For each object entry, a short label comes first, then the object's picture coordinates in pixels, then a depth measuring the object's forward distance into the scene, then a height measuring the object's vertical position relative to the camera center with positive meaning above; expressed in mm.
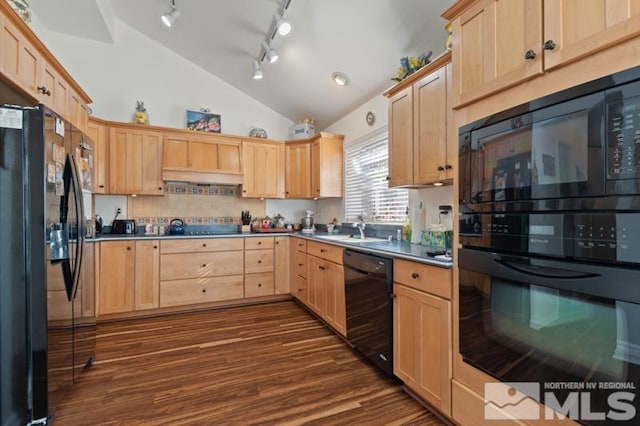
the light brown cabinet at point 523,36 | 994 +709
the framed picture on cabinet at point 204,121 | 4031 +1274
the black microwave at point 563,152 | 941 +236
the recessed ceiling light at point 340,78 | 3211 +1496
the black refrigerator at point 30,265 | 1512 -273
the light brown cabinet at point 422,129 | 1951 +622
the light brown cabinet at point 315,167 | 4020 +656
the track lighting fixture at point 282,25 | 2482 +1594
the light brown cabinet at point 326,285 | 2686 -730
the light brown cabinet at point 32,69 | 1782 +1041
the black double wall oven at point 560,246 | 935 -126
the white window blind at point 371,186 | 3145 +336
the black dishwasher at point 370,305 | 2021 -690
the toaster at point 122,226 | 3633 -162
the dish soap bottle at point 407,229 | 2768 -150
